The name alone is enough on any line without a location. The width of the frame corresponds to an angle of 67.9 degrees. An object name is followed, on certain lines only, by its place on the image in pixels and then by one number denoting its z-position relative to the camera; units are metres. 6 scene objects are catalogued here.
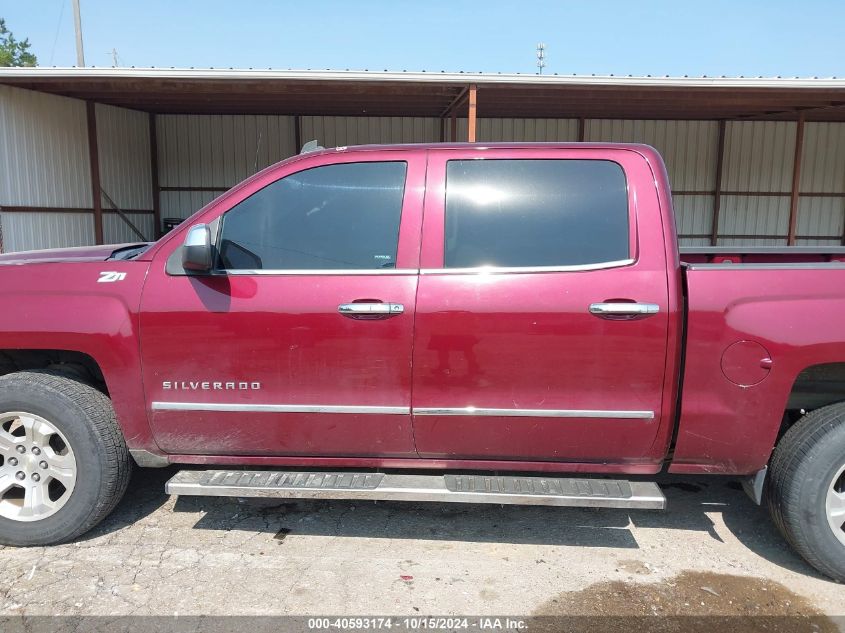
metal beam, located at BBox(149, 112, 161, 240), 15.25
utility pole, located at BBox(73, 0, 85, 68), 18.41
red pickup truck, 2.88
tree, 49.34
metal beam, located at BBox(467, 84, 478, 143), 9.12
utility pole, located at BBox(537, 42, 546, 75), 45.94
